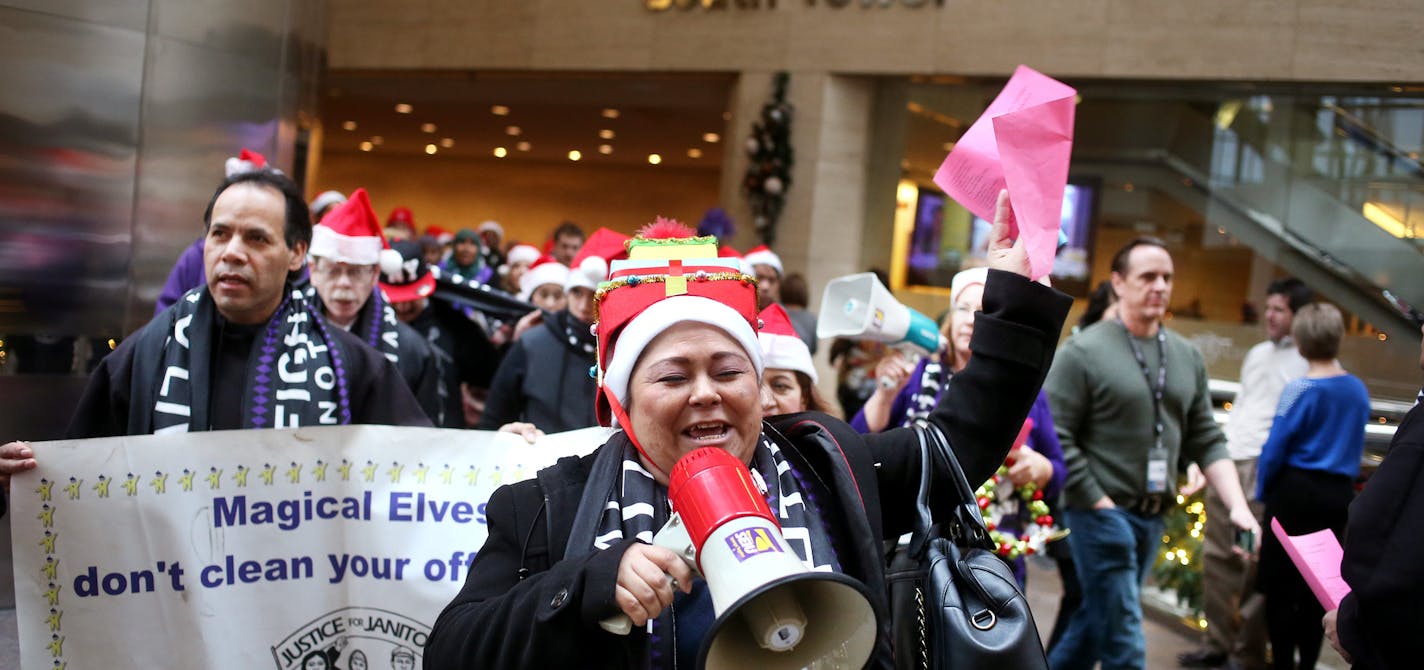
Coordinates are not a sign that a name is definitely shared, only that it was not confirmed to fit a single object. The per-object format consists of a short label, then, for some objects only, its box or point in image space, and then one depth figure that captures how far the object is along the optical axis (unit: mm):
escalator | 10828
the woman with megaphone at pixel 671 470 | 2055
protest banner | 3393
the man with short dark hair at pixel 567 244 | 10586
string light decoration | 8297
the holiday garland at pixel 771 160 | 13242
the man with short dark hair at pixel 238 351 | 3611
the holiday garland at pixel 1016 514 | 4633
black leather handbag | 2143
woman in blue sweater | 6242
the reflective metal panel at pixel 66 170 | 5156
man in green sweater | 5531
